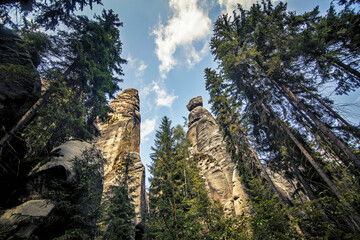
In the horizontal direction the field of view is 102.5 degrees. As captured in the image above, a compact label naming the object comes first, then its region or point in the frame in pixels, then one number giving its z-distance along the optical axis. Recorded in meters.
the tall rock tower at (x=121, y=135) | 19.74
